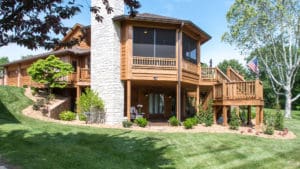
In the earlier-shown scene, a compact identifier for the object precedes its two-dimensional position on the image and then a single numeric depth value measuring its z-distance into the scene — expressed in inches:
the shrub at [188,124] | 391.3
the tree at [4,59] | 1964.5
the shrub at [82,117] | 435.2
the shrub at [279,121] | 397.8
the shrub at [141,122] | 400.5
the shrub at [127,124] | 396.5
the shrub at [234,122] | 385.4
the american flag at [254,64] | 447.4
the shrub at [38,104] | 475.4
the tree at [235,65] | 1613.4
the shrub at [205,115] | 437.8
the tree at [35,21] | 113.6
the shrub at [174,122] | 415.9
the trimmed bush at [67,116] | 440.3
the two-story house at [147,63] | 430.2
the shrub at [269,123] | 356.5
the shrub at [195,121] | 409.9
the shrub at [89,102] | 425.9
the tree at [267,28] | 707.6
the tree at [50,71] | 520.0
